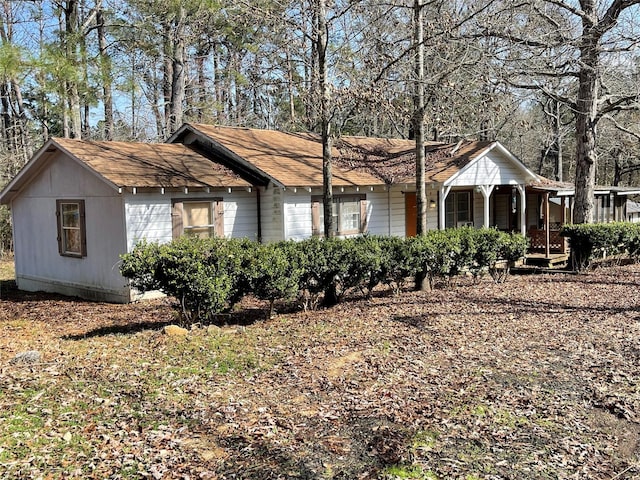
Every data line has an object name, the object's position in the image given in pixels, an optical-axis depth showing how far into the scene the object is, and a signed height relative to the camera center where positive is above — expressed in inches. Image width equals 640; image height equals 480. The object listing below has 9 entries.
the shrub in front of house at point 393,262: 440.6 -30.9
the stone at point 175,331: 331.0 -61.6
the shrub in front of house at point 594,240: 603.5 -23.2
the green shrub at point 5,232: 894.4 +0.7
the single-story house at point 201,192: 506.9 +36.2
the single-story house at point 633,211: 1055.2 +14.3
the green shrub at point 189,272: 342.6 -27.1
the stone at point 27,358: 280.8 -64.5
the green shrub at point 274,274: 362.9 -31.4
